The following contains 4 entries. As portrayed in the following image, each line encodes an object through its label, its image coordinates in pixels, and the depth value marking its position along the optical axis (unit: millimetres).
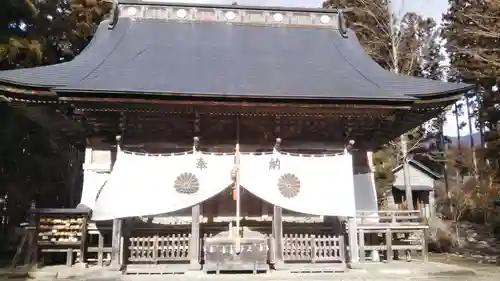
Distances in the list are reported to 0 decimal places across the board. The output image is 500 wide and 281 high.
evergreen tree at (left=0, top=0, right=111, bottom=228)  15773
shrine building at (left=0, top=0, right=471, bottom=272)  8492
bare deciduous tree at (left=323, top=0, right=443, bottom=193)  20047
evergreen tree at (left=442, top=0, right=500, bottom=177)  14578
